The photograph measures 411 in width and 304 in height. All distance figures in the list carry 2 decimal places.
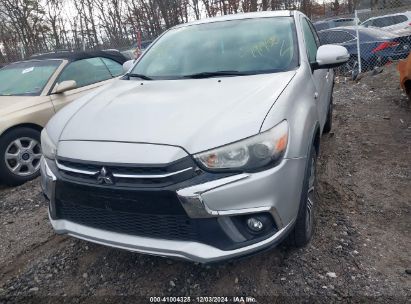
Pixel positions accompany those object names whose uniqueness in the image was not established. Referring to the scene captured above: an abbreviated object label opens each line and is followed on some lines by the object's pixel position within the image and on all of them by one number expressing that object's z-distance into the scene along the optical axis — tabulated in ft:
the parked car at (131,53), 42.82
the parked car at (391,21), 47.64
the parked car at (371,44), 29.91
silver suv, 6.68
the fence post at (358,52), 31.04
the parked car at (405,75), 17.72
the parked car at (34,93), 14.29
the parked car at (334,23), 52.20
